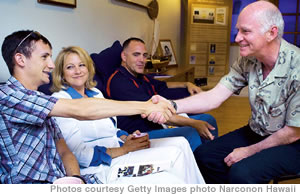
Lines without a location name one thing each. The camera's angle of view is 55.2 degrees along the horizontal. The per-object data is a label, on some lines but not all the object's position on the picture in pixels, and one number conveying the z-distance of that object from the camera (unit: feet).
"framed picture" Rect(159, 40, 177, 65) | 15.07
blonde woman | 4.46
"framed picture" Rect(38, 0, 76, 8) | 6.54
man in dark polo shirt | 6.70
